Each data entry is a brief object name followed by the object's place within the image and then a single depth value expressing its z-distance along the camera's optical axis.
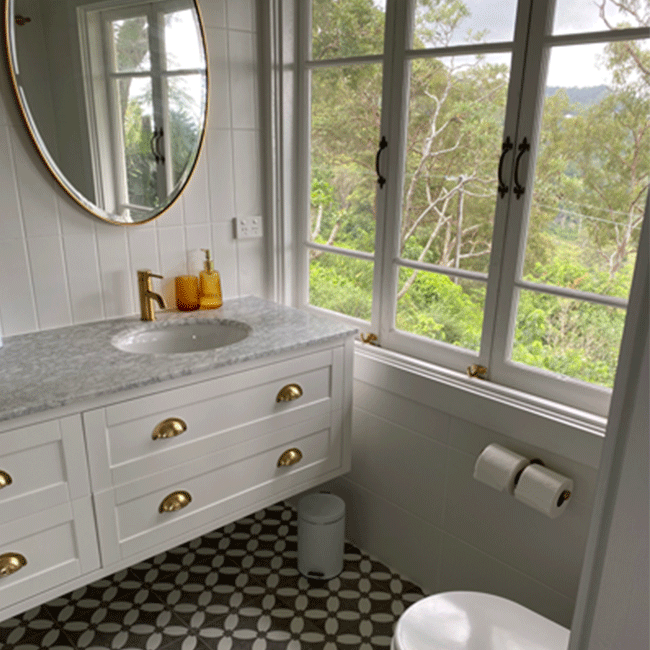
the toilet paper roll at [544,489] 1.51
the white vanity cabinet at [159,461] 1.36
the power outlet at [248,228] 2.19
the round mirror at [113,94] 1.67
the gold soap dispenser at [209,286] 2.06
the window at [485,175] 1.44
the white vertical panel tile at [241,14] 2.01
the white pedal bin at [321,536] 2.02
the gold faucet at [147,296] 1.90
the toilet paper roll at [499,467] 1.60
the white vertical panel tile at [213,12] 1.94
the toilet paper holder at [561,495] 1.56
